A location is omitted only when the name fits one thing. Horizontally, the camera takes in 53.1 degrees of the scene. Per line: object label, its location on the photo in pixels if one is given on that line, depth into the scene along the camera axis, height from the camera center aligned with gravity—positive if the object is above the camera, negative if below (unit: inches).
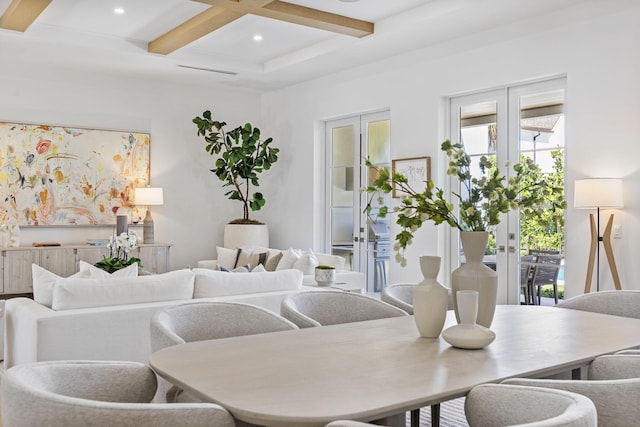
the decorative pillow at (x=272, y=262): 272.7 -24.0
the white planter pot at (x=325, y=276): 209.8 -22.9
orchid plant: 222.8 -17.2
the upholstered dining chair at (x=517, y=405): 59.7 -19.1
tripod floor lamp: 191.8 +1.6
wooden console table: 272.1 -24.7
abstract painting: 292.2 +15.1
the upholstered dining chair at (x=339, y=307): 117.1 -18.7
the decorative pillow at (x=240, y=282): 167.9 -20.8
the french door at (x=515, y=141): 224.1 +24.8
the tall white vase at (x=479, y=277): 95.0 -10.4
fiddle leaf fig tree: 324.2 +25.3
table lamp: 313.1 +2.4
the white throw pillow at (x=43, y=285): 157.1 -20.0
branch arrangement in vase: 94.3 +0.8
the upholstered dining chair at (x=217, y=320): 98.5 -18.2
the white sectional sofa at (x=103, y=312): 146.0 -25.5
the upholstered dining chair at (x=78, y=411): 58.8 -19.1
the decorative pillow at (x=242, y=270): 203.1 -20.5
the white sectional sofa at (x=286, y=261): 234.7 -23.4
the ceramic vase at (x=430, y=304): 92.8 -14.1
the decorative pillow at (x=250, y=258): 281.3 -23.1
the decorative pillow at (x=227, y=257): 293.6 -24.0
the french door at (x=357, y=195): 296.4 +5.7
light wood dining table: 60.6 -18.7
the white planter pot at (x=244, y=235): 326.3 -15.2
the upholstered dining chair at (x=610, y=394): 66.4 -19.5
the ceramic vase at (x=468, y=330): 84.2 -16.4
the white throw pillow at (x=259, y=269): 193.2 -19.4
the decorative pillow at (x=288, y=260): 262.1 -22.2
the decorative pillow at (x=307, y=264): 249.3 -22.6
